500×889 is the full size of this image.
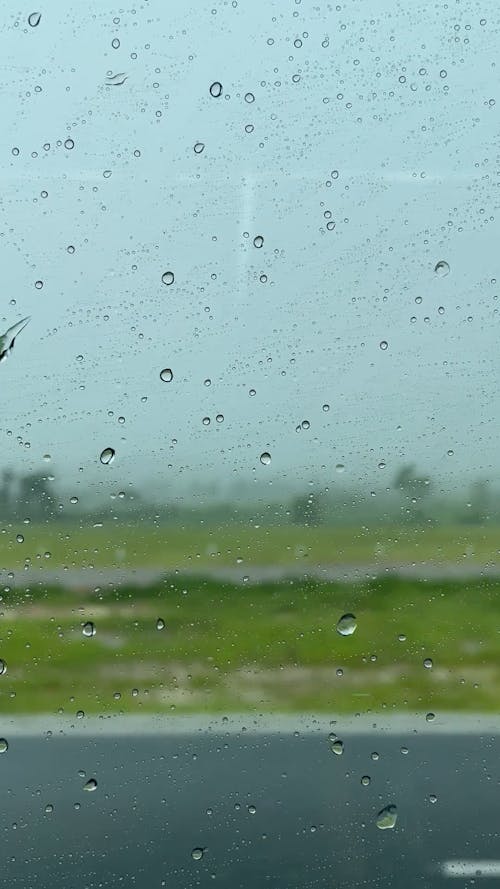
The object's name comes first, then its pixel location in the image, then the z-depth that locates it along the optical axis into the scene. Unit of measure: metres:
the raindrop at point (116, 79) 0.51
